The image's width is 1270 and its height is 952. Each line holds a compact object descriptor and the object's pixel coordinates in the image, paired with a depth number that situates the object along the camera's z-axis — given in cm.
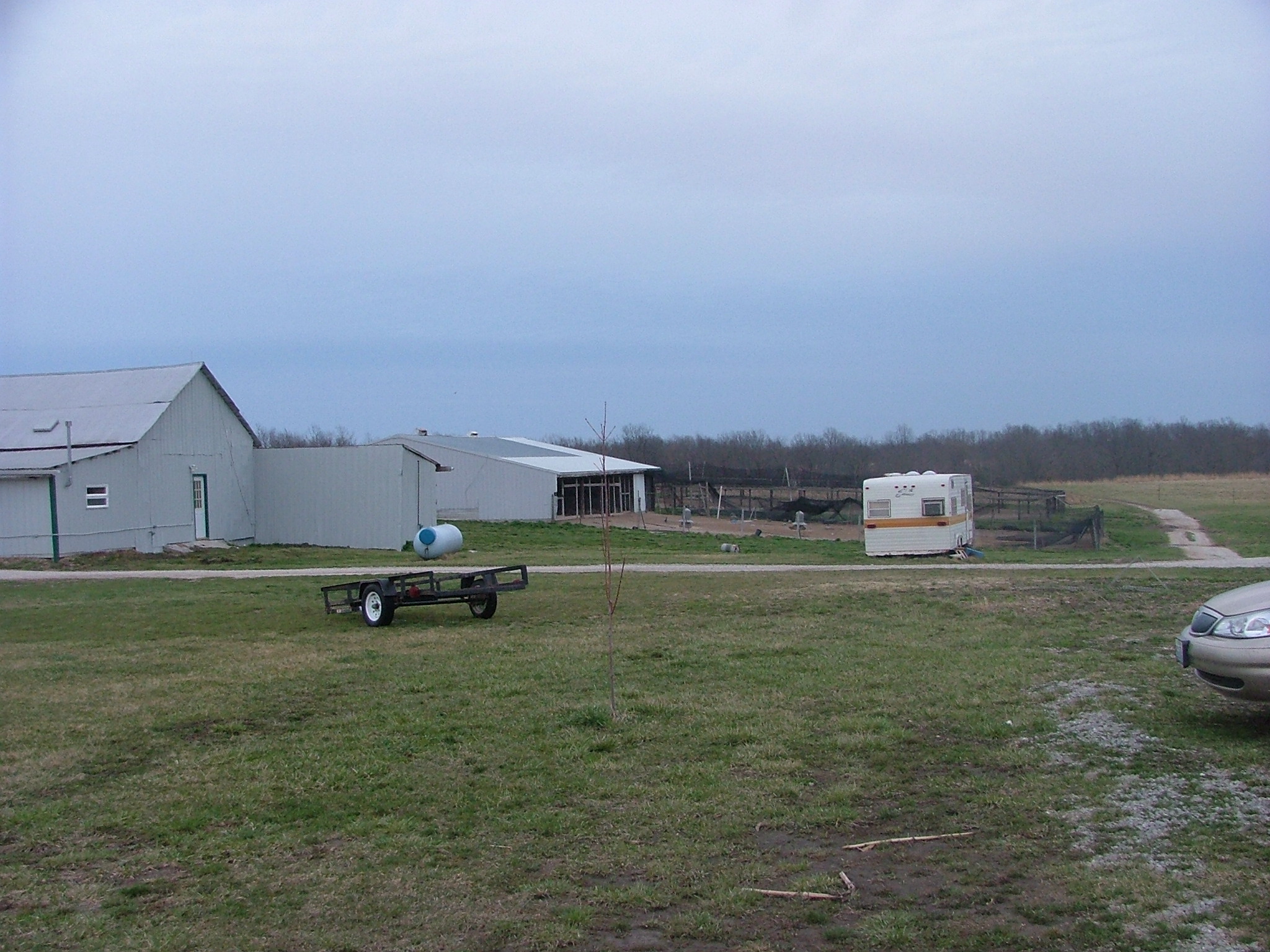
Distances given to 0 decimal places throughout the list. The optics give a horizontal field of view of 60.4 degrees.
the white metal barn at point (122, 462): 2744
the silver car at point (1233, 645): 654
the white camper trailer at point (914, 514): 2689
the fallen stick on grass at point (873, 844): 528
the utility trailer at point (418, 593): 1373
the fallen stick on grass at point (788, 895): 466
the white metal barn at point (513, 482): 4959
